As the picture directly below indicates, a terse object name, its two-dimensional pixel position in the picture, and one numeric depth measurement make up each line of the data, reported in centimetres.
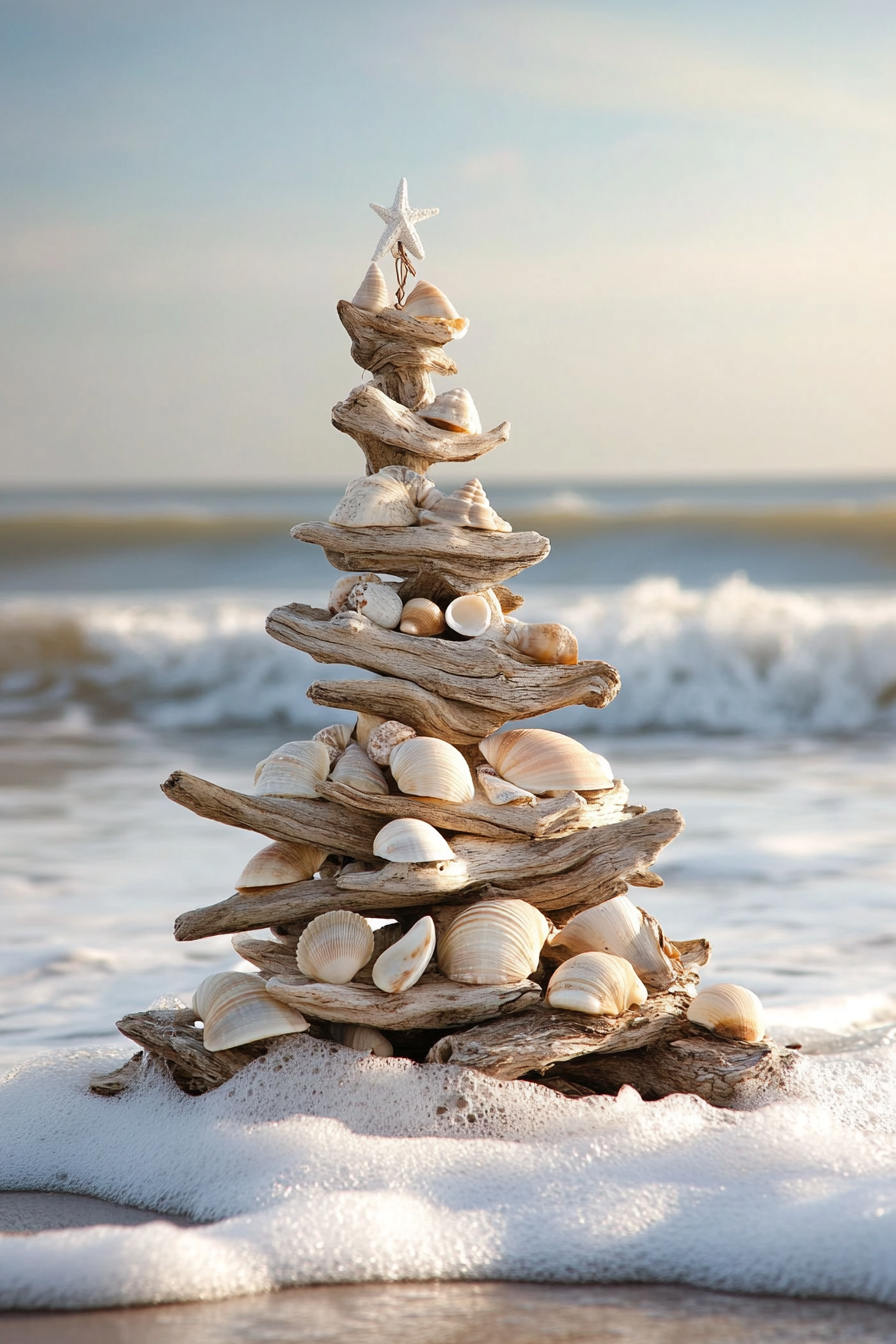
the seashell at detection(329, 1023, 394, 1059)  317
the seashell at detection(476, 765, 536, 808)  325
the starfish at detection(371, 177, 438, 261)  351
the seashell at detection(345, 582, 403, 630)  334
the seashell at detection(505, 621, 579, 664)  335
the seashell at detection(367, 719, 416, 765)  331
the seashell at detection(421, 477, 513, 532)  337
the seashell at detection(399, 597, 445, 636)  335
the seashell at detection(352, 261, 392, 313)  342
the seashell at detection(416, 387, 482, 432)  344
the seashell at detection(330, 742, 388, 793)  325
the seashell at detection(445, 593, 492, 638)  337
